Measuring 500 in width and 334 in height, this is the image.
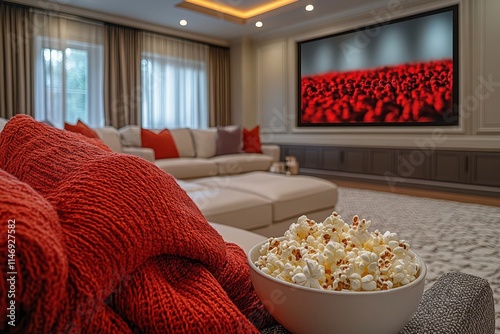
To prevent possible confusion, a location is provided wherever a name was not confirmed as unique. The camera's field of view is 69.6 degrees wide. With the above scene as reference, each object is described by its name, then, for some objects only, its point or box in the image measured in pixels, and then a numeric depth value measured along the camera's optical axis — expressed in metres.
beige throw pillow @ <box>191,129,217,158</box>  4.87
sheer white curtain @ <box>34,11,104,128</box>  4.70
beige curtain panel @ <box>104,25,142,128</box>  5.24
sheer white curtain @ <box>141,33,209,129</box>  5.73
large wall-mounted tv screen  4.14
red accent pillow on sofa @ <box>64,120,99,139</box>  3.51
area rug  2.03
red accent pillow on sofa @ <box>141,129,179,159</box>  4.37
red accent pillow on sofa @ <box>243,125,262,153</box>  5.17
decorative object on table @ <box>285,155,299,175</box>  4.65
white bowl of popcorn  0.42
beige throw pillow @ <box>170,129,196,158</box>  4.71
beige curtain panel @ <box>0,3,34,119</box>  4.38
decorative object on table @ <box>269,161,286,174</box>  4.50
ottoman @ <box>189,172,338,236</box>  2.23
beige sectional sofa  4.09
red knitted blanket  0.29
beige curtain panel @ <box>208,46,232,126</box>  6.55
